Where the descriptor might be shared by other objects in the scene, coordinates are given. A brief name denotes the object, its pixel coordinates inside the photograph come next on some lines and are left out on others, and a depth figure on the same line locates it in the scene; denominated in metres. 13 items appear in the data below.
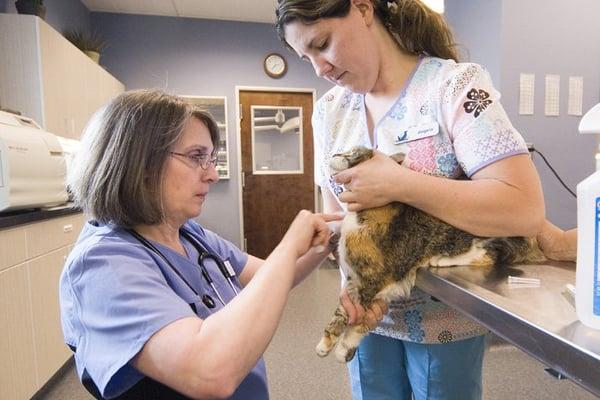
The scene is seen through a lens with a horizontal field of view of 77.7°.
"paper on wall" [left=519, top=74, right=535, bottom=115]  2.23
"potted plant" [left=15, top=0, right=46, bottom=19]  2.37
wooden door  4.35
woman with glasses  0.56
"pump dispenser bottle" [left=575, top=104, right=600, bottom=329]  0.36
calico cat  0.66
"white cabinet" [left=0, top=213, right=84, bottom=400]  1.47
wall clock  4.32
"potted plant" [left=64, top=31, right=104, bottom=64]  3.24
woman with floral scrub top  0.60
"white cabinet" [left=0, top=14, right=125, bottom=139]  2.25
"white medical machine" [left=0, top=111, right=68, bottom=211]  1.46
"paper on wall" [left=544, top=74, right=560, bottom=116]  2.24
